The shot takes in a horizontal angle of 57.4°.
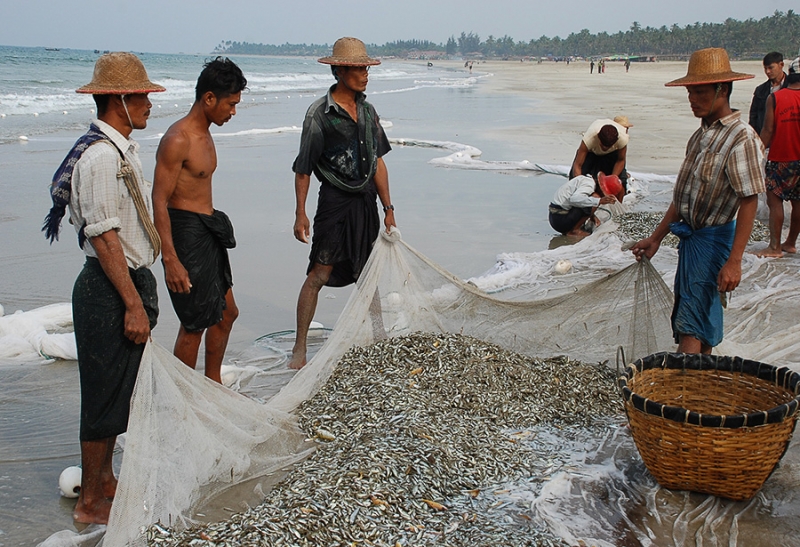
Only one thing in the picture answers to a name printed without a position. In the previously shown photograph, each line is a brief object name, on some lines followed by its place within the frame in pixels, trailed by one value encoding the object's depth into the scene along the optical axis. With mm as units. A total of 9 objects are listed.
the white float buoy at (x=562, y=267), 6461
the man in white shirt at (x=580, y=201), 7625
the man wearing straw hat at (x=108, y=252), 2654
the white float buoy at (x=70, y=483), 3117
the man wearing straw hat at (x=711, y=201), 3414
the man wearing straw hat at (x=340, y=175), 4508
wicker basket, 2756
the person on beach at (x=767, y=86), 7898
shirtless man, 3398
